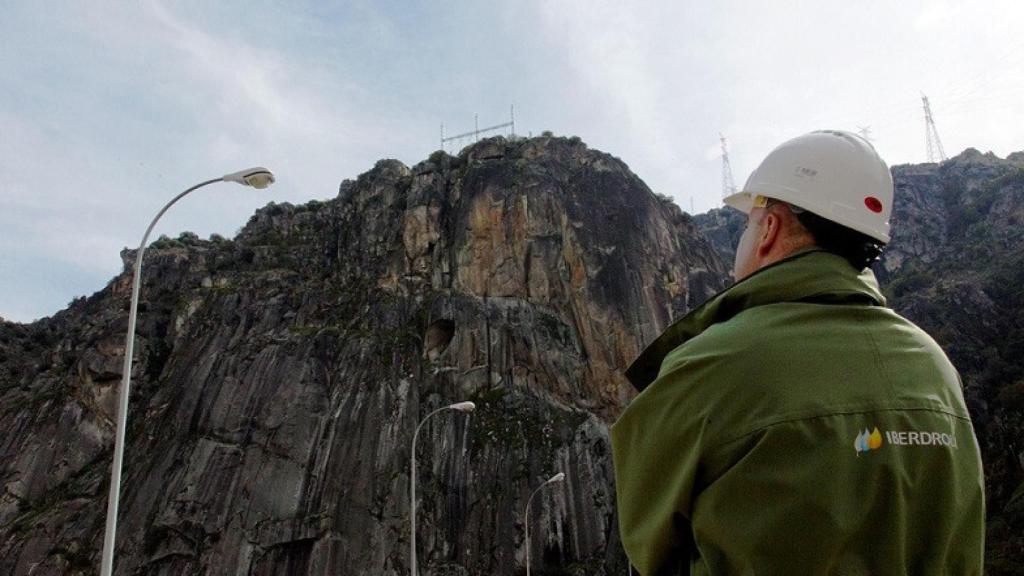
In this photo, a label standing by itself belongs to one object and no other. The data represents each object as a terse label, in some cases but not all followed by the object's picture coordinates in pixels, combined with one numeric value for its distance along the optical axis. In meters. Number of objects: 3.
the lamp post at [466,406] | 19.14
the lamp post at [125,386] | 9.18
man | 1.37
